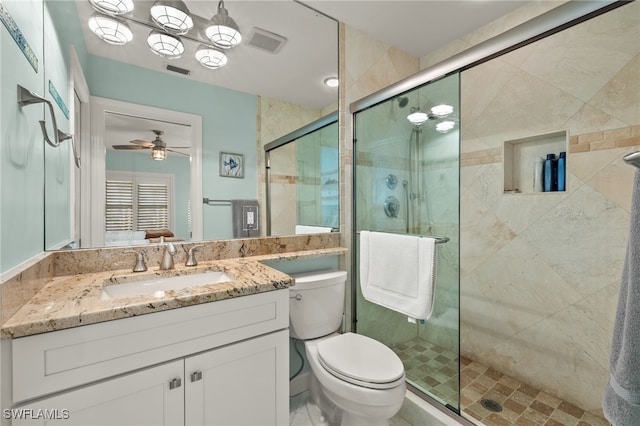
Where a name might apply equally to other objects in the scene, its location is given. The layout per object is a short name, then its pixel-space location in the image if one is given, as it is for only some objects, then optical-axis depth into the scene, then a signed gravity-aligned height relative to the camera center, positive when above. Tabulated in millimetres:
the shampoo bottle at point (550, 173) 1775 +255
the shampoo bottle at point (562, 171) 1727 +261
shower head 1676 +675
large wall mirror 1207 +534
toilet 1204 -717
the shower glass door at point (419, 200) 1462 +77
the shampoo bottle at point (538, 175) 1835 +251
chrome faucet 1271 -209
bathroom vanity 727 -415
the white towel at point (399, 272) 1441 -333
